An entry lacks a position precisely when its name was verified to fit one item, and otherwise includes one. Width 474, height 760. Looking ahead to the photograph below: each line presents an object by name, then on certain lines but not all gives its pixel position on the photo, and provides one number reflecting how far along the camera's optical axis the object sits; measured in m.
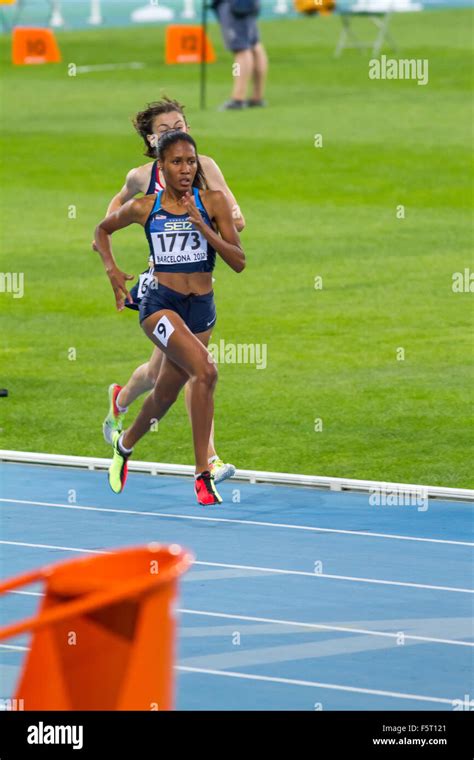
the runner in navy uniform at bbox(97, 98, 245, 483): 10.59
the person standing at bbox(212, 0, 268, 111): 26.66
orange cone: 5.26
